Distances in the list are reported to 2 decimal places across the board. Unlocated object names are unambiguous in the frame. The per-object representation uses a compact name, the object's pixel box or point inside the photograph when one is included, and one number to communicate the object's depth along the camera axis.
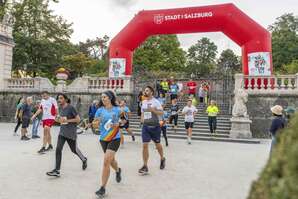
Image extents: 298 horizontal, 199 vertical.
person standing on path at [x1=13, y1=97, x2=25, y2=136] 13.09
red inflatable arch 16.03
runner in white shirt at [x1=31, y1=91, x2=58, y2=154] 8.86
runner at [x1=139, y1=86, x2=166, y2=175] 6.80
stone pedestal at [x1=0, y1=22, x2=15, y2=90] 21.20
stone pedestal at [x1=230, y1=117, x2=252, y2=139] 13.99
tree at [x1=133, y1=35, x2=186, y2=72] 47.44
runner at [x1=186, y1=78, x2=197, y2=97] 19.12
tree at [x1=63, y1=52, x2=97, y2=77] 41.03
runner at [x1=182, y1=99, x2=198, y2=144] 11.78
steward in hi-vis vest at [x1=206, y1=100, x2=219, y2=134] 13.85
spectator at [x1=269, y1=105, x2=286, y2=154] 6.25
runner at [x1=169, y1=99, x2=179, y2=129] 14.11
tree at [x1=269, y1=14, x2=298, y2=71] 44.06
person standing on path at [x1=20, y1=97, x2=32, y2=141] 11.97
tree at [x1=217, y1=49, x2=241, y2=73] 57.41
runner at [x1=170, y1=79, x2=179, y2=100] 17.50
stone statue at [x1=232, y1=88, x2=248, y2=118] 14.05
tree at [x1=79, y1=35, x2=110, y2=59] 64.38
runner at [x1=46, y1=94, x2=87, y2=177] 6.16
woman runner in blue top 4.98
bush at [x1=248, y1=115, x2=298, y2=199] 1.23
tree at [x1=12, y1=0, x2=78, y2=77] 28.38
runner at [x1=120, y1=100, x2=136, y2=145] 10.72
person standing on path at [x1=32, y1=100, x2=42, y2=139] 12.53
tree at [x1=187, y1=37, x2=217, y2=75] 74.19
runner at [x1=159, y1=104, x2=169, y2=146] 11.19
